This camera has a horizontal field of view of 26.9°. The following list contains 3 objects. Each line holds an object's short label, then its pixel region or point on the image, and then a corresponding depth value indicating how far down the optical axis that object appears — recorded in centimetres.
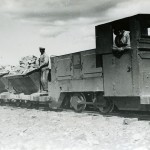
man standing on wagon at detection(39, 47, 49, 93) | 1419
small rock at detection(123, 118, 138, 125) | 872
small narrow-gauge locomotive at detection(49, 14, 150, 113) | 956
